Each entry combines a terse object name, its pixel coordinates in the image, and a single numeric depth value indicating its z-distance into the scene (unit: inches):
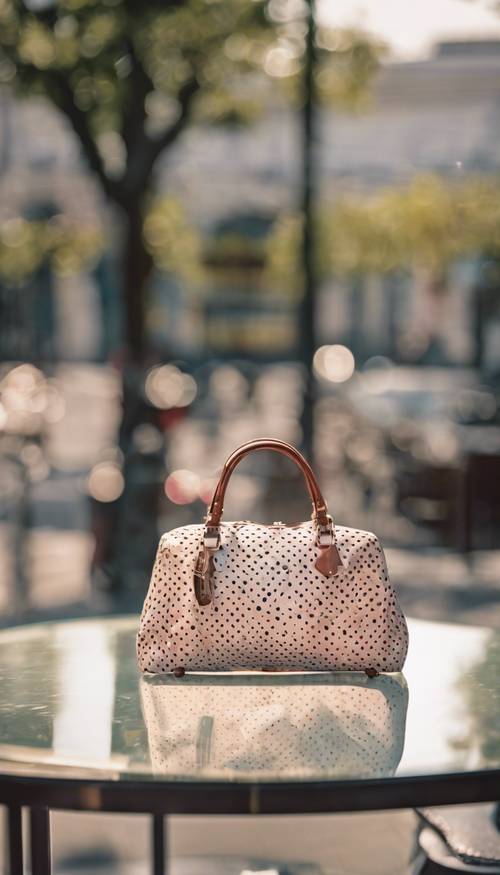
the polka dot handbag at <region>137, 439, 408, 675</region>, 93.8
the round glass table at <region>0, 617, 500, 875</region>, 73.2
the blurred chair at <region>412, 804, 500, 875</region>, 111.2
